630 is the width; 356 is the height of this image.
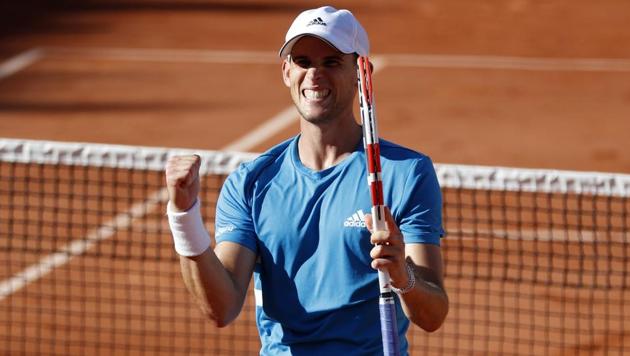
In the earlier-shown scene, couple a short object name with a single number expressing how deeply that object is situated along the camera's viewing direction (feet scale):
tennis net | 60.39
